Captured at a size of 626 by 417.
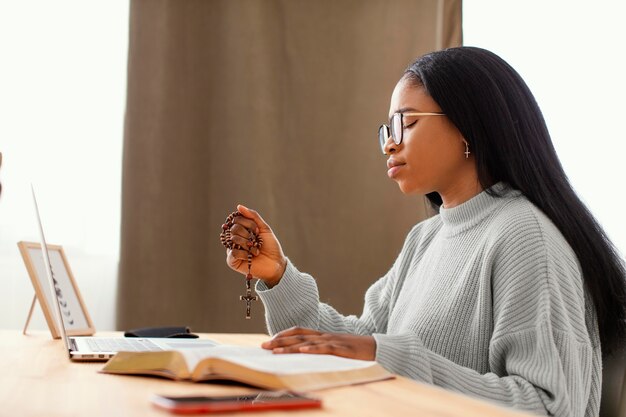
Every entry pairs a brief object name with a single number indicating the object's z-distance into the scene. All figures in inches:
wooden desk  28.9
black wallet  67.9
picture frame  68.9
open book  32.6
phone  27.4
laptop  46.6
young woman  46.2
